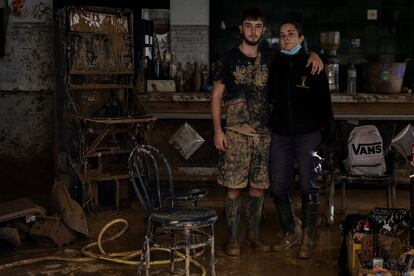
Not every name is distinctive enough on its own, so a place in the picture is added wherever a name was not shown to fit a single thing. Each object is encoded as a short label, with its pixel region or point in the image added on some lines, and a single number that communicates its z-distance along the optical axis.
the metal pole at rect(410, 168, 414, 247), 3.76
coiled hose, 4.44
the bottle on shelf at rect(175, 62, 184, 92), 6.85
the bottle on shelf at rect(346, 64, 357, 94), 6.81
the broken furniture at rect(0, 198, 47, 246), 4.86
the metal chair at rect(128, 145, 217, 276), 3.68
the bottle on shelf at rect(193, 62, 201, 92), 6.87
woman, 4.44
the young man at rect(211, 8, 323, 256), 4.52
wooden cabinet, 5.70
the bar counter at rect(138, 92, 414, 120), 6.57
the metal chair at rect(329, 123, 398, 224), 5.24
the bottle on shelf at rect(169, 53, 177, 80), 6.95
